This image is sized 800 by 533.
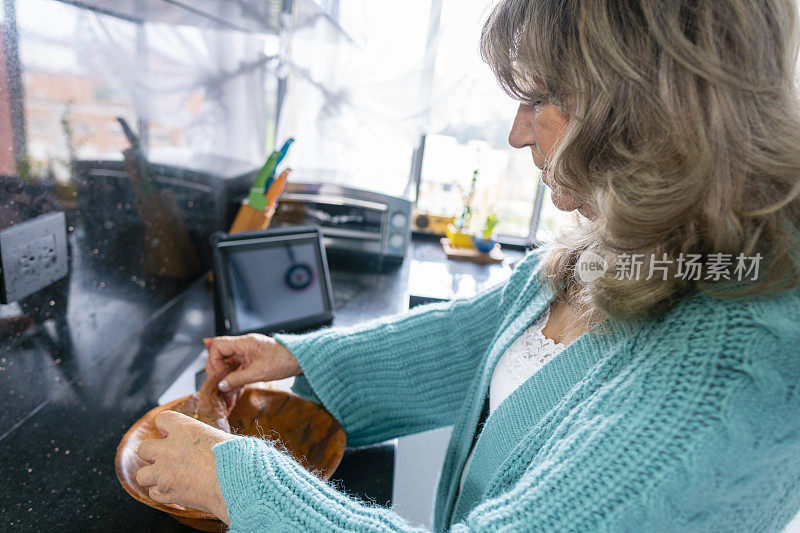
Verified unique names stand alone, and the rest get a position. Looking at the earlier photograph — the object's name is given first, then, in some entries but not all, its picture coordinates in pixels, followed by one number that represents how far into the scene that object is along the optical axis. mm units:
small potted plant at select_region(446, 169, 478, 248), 1969
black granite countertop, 659
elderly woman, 409
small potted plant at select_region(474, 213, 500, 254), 1896
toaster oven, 1670
